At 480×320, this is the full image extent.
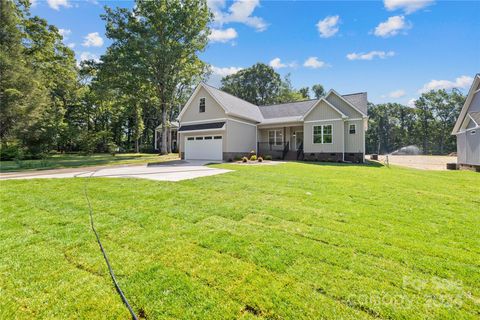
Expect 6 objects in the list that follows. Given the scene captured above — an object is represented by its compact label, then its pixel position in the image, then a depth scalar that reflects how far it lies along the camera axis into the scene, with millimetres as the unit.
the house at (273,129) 17656
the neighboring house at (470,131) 13664
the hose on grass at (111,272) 2071
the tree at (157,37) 22969
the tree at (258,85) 44219
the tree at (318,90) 54406
